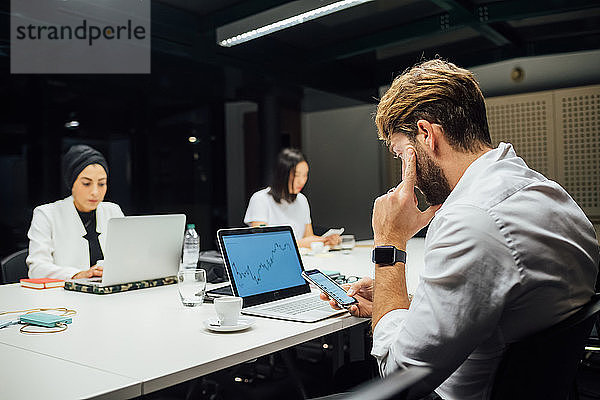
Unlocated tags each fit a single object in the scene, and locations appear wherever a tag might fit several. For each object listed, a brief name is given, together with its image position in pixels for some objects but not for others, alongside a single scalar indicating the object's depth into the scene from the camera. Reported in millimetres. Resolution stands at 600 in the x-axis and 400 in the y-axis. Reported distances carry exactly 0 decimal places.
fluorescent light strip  3830
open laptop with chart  1653
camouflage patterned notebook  2041
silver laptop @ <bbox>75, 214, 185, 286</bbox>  1988
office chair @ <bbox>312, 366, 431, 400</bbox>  651
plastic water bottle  2480
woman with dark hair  4172
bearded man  1003
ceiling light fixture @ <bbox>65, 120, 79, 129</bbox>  4152
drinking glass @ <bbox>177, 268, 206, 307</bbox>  1732
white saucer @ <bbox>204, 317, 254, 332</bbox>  1395
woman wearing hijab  2861
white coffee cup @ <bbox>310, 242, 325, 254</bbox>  3250
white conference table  1042
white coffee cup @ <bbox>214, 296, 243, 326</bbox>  1426
